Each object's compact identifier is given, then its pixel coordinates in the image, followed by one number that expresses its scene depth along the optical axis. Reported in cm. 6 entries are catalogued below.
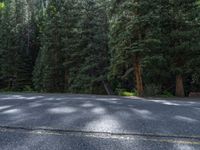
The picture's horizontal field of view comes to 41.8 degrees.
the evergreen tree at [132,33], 1539
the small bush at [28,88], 2923
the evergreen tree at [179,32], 1511
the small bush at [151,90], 1611
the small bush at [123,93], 1842
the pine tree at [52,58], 2614
